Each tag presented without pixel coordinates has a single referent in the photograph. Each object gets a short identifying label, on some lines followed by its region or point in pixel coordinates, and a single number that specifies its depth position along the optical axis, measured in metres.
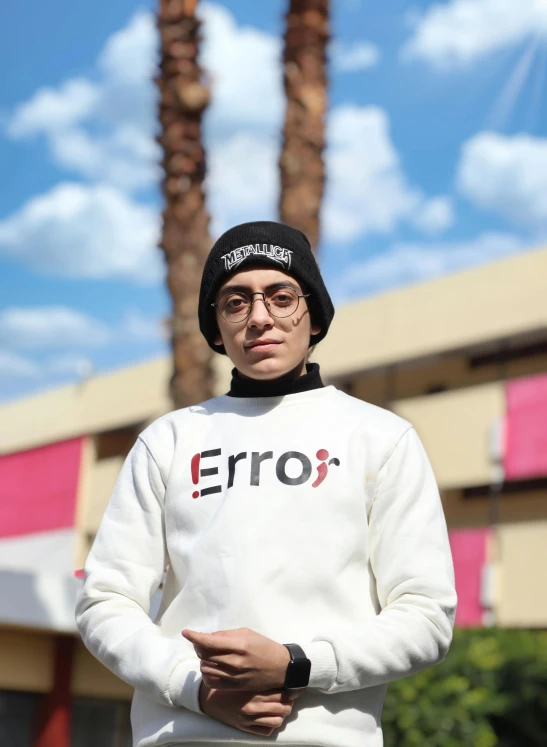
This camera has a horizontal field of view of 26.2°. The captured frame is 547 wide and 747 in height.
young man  2.32
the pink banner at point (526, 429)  18.30
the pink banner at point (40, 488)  29.19
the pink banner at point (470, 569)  18.78
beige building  16.45
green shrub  10.18
